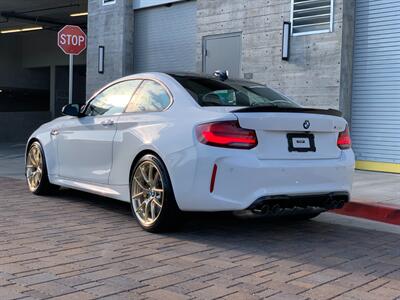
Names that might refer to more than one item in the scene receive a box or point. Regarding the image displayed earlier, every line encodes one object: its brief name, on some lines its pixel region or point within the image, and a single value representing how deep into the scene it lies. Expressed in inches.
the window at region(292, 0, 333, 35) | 415.2
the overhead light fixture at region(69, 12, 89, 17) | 880.9
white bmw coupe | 191.6
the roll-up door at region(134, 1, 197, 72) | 540.1
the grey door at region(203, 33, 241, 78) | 483.2
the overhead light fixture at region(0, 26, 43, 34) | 1048.4
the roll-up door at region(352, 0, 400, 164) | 394.0
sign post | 419.2
